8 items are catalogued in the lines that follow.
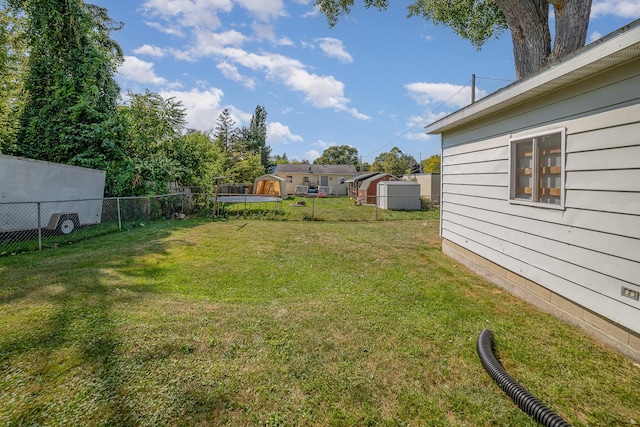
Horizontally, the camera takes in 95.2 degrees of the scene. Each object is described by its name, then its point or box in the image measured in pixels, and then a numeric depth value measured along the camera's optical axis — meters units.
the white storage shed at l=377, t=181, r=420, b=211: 17.91
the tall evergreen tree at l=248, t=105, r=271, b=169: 45.09
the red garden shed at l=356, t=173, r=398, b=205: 21.72
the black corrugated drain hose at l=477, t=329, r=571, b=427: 1.87
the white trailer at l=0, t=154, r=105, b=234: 7.13
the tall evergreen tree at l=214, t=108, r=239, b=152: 46.16
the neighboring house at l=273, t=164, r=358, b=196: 34.25
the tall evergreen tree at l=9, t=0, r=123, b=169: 10.44
